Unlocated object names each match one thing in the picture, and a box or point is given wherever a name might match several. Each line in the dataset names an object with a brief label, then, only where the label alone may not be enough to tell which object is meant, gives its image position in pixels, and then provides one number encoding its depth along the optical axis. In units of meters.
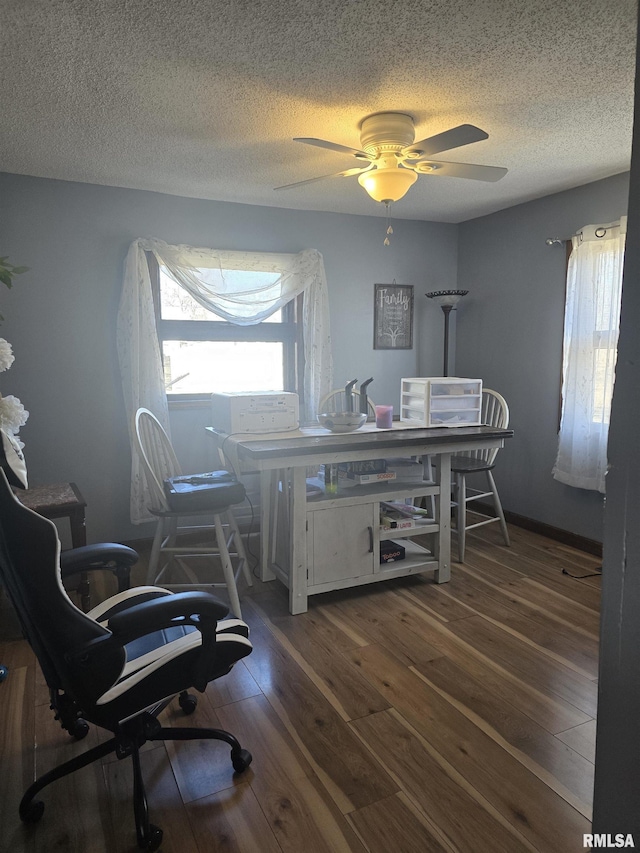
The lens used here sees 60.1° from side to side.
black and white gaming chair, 1.27
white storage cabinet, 2.74
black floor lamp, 4.09
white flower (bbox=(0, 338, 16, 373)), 2.18
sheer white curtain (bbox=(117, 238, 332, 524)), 3.46
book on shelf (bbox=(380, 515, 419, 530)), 2.94
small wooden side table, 2.64
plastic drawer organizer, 3.13
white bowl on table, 2.88
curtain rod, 3.61
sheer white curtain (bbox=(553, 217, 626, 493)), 3.27
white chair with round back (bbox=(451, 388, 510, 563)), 3.41
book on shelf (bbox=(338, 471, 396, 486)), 2.95
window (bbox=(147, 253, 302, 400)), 3.73
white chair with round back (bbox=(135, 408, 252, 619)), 2.67
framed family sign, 4.32
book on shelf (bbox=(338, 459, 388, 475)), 2.97
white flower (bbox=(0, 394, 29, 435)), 2.25
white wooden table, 2.58
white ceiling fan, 2.35
